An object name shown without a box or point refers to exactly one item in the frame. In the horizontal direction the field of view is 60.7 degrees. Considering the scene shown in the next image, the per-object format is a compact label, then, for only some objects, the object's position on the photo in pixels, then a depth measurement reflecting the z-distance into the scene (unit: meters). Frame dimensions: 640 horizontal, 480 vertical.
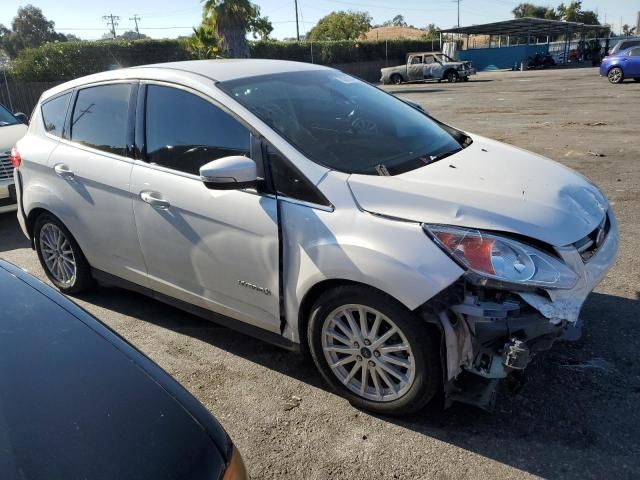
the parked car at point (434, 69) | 32.53
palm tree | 22.03
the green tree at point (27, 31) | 89.09
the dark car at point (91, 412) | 1.50
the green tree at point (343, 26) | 69.62
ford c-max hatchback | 2.48
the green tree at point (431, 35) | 62.76
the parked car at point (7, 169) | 6.64
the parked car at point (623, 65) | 21.83
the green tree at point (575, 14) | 89.00
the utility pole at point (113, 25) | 87.25
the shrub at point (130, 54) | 20.55
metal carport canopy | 41.59
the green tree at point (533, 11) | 93.82
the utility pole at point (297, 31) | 54.89
